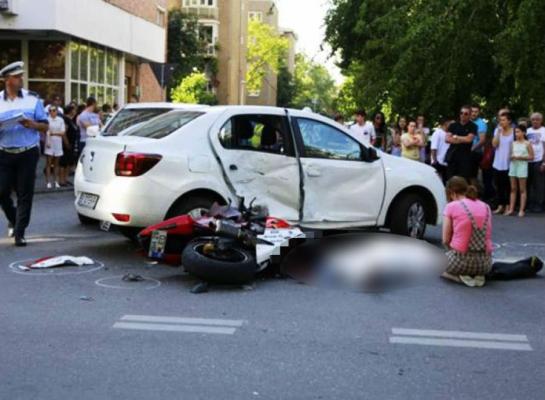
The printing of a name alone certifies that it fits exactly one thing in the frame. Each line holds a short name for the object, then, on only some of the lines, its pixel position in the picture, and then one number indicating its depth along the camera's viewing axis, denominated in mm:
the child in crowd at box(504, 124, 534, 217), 14664
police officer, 9391
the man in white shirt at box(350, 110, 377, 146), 17266
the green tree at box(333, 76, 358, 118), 30403
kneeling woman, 8164
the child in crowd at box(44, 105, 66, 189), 16277
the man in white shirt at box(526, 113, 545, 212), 15164
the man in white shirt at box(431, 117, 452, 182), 15805
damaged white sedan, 8695
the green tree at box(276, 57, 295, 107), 101938
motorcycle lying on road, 7684
